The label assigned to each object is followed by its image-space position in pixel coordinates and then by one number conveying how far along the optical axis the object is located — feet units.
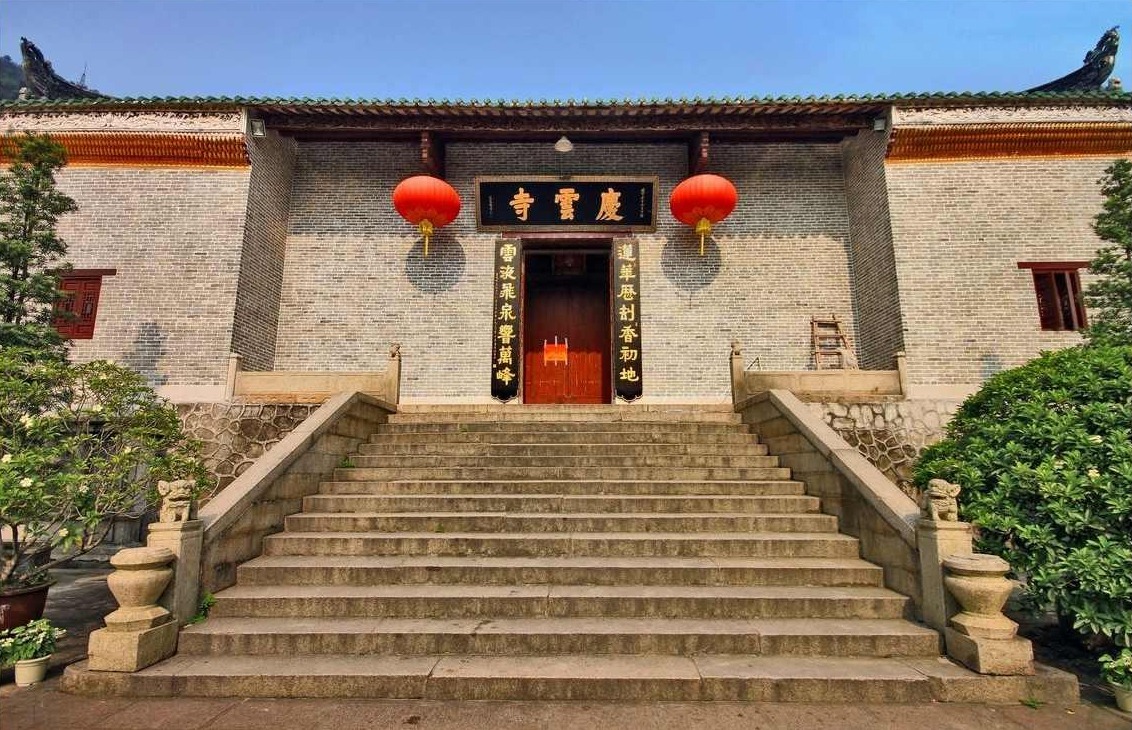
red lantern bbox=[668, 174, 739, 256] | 27.86
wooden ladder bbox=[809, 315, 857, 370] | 29.50
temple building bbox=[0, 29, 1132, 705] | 10.92
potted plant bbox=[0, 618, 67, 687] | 10.39
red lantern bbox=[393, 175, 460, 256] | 28.17
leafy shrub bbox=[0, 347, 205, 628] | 11.76
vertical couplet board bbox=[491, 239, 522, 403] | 29.63
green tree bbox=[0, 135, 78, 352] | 19.04
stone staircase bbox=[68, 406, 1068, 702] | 9.93
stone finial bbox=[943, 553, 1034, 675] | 9.97
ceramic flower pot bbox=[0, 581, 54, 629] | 11.26
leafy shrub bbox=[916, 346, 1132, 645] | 10.34
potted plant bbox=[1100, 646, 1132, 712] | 9.52
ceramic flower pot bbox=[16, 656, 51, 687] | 10.36
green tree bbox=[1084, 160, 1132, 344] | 19.24
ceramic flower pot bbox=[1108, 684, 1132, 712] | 9.48
